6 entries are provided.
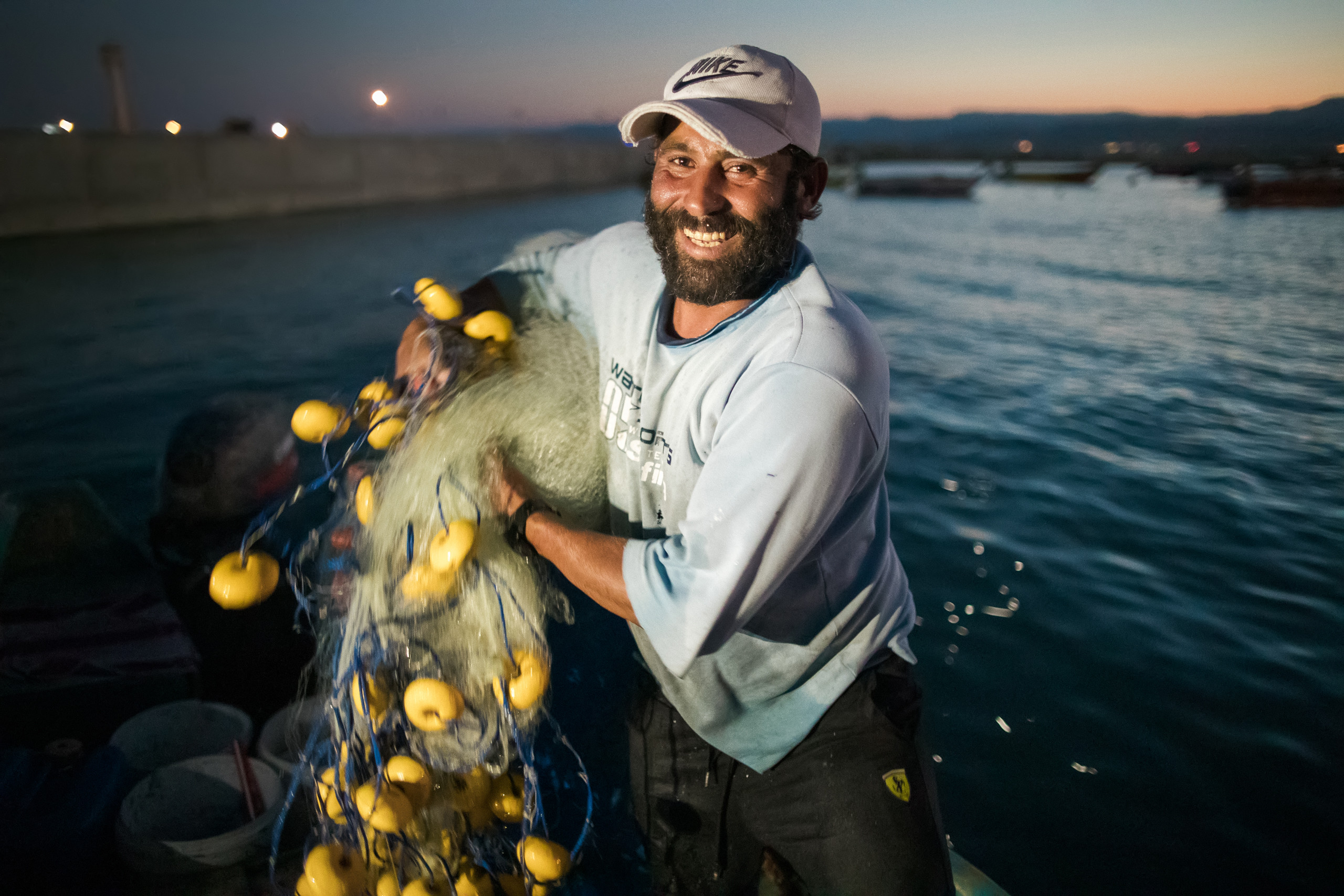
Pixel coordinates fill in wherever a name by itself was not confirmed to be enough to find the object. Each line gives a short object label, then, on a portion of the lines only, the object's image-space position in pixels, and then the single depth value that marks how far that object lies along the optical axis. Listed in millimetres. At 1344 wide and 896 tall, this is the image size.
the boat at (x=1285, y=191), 32844
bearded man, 1567
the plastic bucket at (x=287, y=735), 2600
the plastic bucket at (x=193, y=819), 2334
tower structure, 24594
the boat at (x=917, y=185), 43156
